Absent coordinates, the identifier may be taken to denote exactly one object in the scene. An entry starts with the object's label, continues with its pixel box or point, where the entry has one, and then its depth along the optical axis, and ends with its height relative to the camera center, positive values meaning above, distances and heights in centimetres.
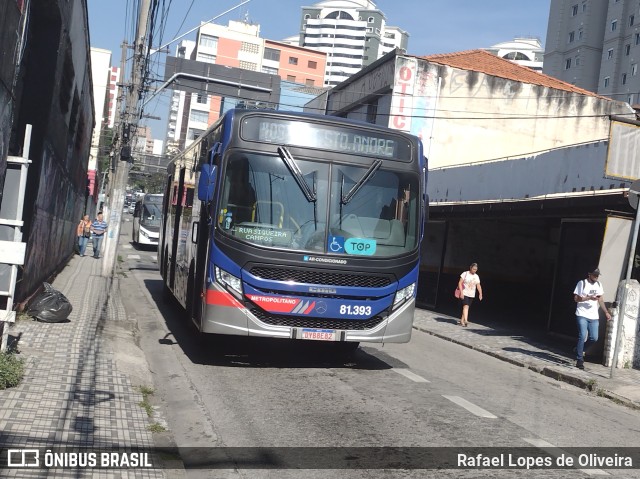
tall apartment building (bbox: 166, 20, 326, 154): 10381 +2213
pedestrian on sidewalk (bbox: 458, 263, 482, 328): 1827 -148
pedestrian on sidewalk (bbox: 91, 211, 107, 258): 2852 -188
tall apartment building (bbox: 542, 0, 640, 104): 7000 +2005
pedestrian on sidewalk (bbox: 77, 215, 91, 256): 2903 -206
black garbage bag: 1038 -185
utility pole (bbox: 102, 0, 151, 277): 2053 +95
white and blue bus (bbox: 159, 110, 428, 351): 889 -25
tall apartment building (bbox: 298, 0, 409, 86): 15788 +3856
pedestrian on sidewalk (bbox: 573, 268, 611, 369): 1264 -116
